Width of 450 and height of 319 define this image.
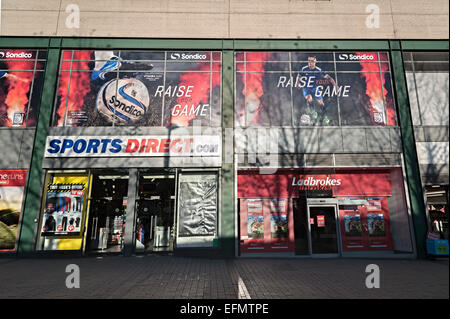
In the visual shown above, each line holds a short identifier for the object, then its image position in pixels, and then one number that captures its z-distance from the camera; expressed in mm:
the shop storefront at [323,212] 10805
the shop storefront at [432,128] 10875
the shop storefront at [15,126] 10320
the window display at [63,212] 10352
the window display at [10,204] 10156
